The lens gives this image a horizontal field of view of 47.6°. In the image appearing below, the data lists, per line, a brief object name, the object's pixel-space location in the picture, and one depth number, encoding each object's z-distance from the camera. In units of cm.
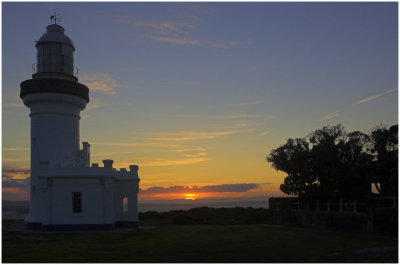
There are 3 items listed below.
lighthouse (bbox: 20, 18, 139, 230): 3014
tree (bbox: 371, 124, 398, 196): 2425
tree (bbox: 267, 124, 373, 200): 2748
